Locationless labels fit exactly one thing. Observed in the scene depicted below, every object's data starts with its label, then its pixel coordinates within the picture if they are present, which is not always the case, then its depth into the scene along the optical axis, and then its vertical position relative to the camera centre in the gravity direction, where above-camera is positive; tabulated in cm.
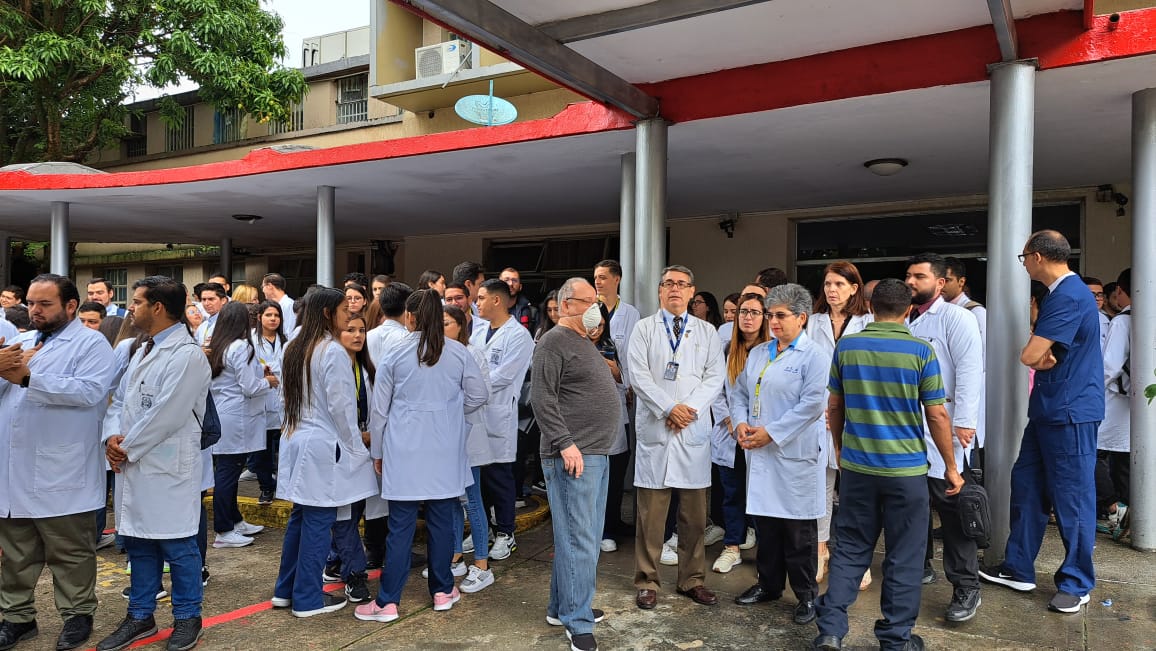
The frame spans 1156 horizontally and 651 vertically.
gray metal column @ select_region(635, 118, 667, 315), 611 +92
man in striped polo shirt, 358 -63
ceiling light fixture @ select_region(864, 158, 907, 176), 767 +159
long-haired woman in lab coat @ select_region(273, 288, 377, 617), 413 -64
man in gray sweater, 376 -55
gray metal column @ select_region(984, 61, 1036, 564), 470 +27
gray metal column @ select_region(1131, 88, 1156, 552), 521 -2
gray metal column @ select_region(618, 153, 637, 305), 652 +82
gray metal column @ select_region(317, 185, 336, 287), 934 +104
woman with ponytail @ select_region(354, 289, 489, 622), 418 -68
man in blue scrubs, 409 -39
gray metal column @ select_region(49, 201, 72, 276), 1083 +114
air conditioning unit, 1486 +513
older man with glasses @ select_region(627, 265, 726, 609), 431 -58
